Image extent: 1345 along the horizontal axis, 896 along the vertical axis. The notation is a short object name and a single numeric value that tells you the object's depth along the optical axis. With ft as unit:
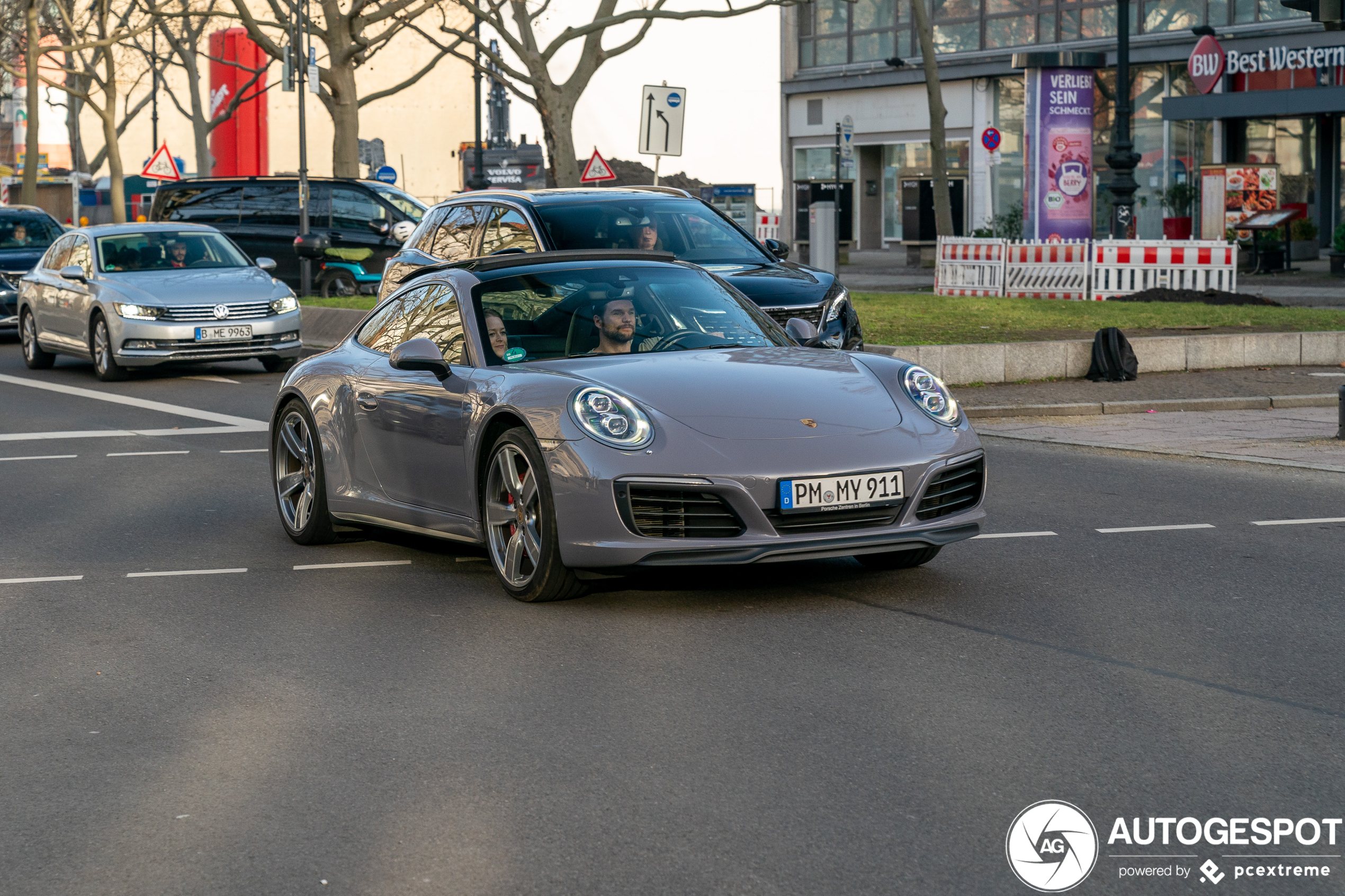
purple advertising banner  103.91
